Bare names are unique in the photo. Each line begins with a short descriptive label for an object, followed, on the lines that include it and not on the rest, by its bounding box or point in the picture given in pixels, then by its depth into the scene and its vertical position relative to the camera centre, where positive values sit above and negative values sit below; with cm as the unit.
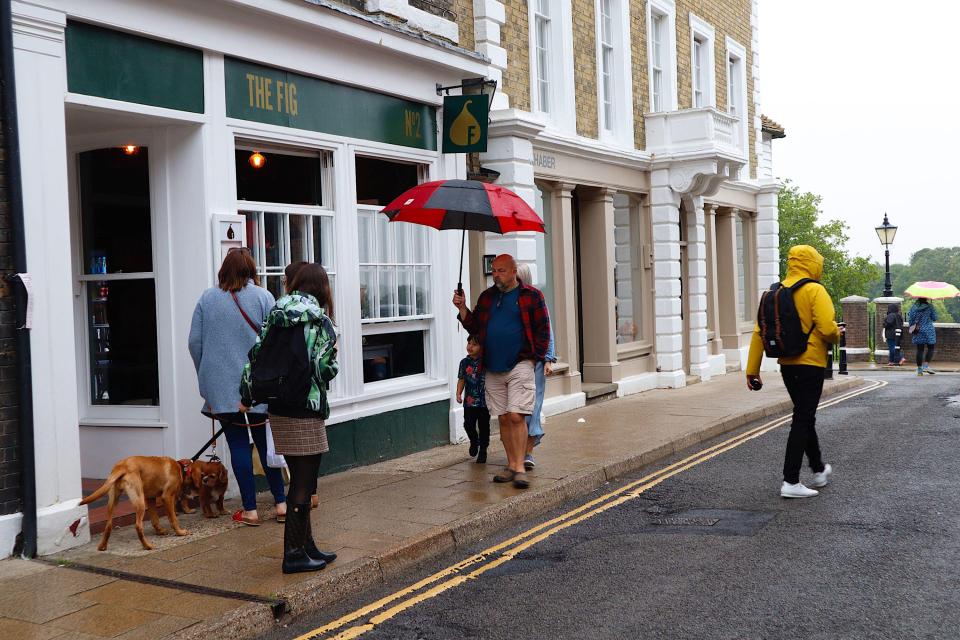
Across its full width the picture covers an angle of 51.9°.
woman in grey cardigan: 693 -27
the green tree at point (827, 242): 6450 +265
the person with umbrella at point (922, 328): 2127 -110
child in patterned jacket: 915 -103
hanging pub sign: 1049 +183
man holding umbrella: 828 -43
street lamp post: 2769 +127
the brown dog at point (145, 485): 620 -116
